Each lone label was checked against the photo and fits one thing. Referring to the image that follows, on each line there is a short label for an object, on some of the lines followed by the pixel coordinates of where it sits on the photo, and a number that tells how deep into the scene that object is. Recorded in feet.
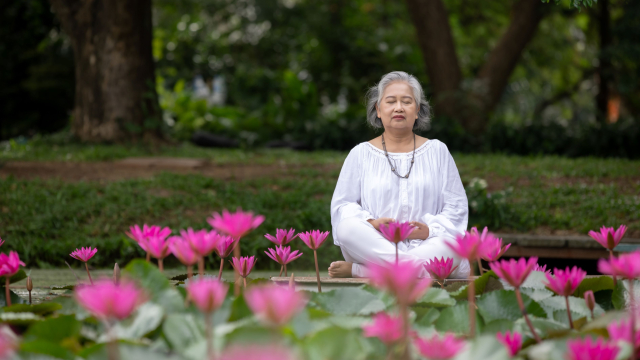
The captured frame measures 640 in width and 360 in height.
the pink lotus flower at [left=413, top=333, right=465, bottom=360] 10.03
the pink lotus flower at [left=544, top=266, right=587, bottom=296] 14.01
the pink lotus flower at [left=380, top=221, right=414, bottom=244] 16.41
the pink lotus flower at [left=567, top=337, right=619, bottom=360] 10.06
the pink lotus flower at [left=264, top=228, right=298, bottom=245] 17.96
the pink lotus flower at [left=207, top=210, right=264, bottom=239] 12.29
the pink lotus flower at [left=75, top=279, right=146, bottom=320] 9.61
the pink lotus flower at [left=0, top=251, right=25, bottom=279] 15.86
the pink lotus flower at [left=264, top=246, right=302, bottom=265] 17.84
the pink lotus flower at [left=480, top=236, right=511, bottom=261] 14.51
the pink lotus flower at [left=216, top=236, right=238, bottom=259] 17.33
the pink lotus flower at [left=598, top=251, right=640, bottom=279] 12.38
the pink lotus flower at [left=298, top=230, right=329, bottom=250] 17.68
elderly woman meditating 20.37
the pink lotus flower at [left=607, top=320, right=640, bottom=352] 11.09
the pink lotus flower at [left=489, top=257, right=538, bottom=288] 12.74
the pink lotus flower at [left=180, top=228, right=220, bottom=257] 12.58
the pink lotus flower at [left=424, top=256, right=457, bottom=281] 17.50
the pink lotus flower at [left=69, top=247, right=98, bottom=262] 17.61
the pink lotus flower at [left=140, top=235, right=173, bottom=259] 14.35
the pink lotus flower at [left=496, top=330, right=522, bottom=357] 12.93
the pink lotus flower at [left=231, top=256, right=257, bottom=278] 17.41
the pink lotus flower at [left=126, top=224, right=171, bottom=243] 15.02
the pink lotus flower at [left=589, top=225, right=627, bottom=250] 16.99
